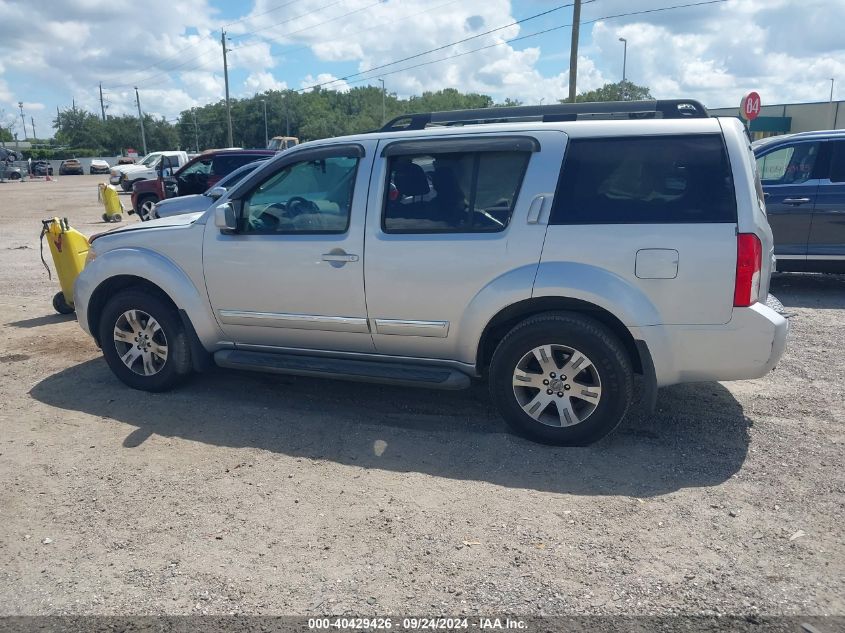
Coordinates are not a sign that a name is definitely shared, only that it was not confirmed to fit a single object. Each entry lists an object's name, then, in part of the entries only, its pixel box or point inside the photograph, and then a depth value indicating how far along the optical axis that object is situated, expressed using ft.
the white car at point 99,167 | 212.02
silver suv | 13.03
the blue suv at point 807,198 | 26.78
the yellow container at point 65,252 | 25.62
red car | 49.96
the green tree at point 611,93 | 186.35
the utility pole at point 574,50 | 64.08
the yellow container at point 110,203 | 65.26
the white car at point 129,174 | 99.60
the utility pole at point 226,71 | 166.62
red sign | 51.08
